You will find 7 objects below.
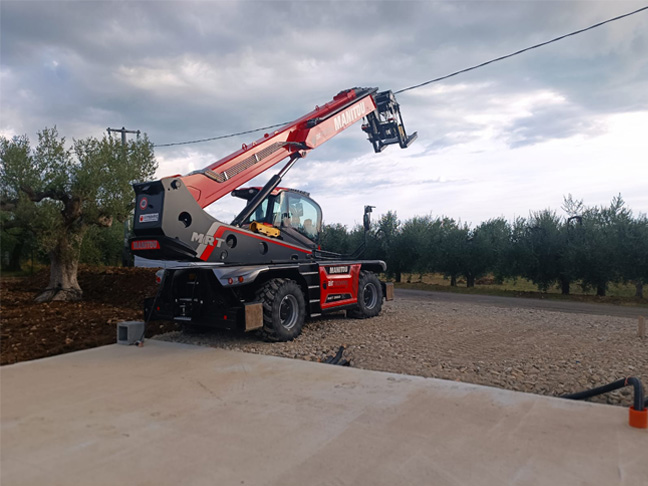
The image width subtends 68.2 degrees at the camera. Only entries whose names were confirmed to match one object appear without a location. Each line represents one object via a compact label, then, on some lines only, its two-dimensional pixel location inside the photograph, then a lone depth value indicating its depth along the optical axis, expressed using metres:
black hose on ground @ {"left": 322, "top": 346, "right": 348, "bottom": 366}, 6.81
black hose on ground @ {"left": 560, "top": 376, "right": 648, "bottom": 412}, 4.12
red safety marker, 4.14
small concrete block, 8.00
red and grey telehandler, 7.39
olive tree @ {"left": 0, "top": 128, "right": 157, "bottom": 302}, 13.49
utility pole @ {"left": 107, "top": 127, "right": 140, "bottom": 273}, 22.46
